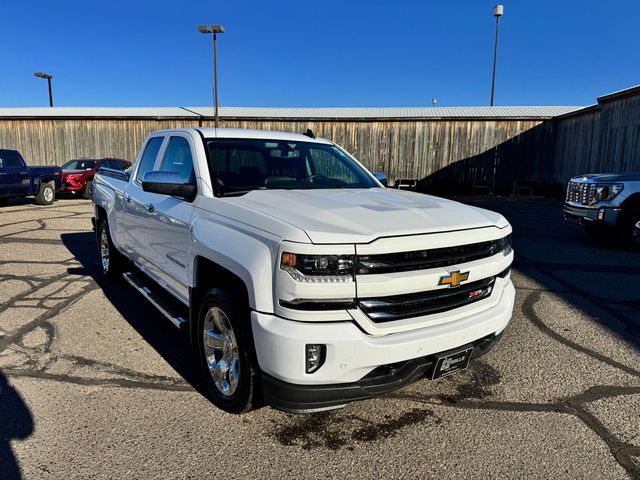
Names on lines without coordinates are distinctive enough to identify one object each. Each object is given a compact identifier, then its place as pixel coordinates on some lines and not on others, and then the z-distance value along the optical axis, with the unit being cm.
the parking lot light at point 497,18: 3175
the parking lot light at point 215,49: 2039
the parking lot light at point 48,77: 3586
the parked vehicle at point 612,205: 839
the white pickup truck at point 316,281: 239
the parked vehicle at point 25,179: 1398
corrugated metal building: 2130
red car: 1809
